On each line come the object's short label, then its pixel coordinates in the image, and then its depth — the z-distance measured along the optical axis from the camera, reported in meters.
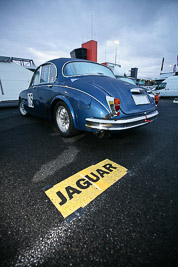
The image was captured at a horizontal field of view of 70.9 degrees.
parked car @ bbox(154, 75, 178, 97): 12.13
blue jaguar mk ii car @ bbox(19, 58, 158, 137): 1.96
